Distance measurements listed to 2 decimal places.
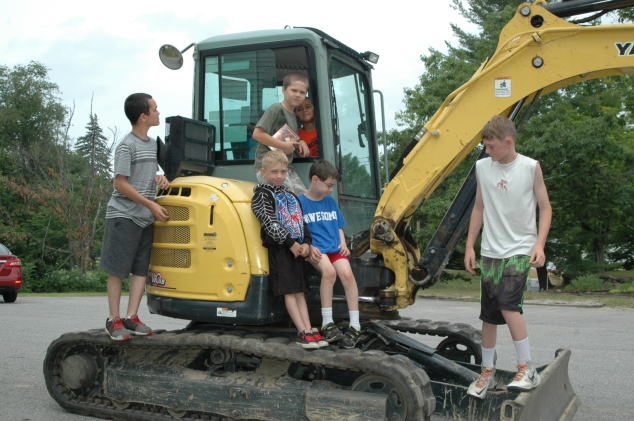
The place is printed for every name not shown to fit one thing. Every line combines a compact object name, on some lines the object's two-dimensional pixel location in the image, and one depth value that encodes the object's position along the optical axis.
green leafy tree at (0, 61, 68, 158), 46.72
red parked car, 14.64
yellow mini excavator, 4.30
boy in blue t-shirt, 4.47
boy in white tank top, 3.91
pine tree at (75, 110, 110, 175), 29.38
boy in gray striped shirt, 4.82
